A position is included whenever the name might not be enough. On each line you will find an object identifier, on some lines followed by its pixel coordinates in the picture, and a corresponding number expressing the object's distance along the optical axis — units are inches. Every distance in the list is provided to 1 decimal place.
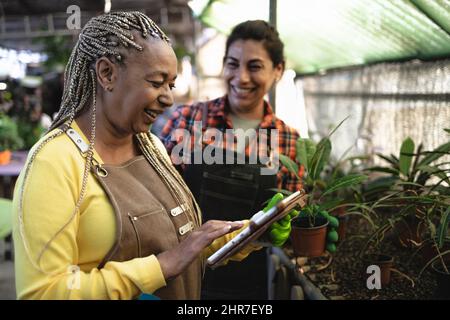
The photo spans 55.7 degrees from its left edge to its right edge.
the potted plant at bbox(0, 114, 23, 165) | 148.1
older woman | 35.2
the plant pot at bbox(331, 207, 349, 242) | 78.1
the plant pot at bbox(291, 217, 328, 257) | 63.0
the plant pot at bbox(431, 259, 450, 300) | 55.3
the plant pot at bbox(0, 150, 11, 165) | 147.0
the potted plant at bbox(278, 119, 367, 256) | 62.9
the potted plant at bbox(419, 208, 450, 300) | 52.4
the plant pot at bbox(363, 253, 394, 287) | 66.5
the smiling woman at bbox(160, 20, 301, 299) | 73.4
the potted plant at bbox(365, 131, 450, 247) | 64.7
